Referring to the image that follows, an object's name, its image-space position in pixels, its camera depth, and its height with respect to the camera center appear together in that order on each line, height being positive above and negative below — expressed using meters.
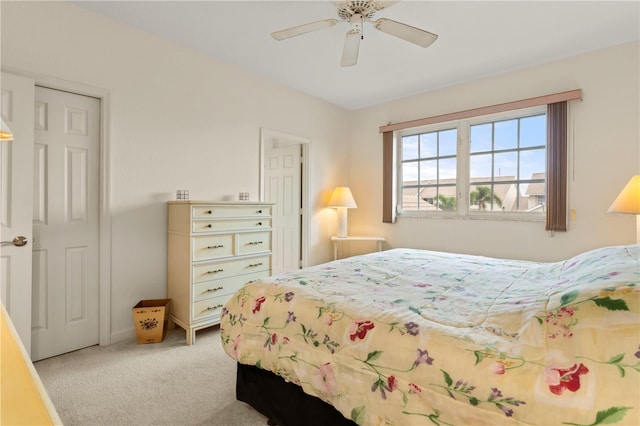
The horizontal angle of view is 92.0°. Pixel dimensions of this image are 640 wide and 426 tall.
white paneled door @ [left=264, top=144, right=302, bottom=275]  4.22 +0.14
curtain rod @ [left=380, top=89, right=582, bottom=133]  2.92 +1.12
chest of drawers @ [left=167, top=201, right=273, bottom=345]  2.49 -0.39
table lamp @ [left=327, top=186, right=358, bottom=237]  4.12 +0.12
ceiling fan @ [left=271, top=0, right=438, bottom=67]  1.94 +1.19
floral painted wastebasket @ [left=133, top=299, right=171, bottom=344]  2.45 -0.90
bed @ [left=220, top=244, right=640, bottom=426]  0.81 -0.43
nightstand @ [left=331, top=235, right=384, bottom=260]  4.05 -0.37
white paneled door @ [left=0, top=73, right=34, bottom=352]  1.94 +0.06
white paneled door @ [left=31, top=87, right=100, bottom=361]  2.19 -0.10
